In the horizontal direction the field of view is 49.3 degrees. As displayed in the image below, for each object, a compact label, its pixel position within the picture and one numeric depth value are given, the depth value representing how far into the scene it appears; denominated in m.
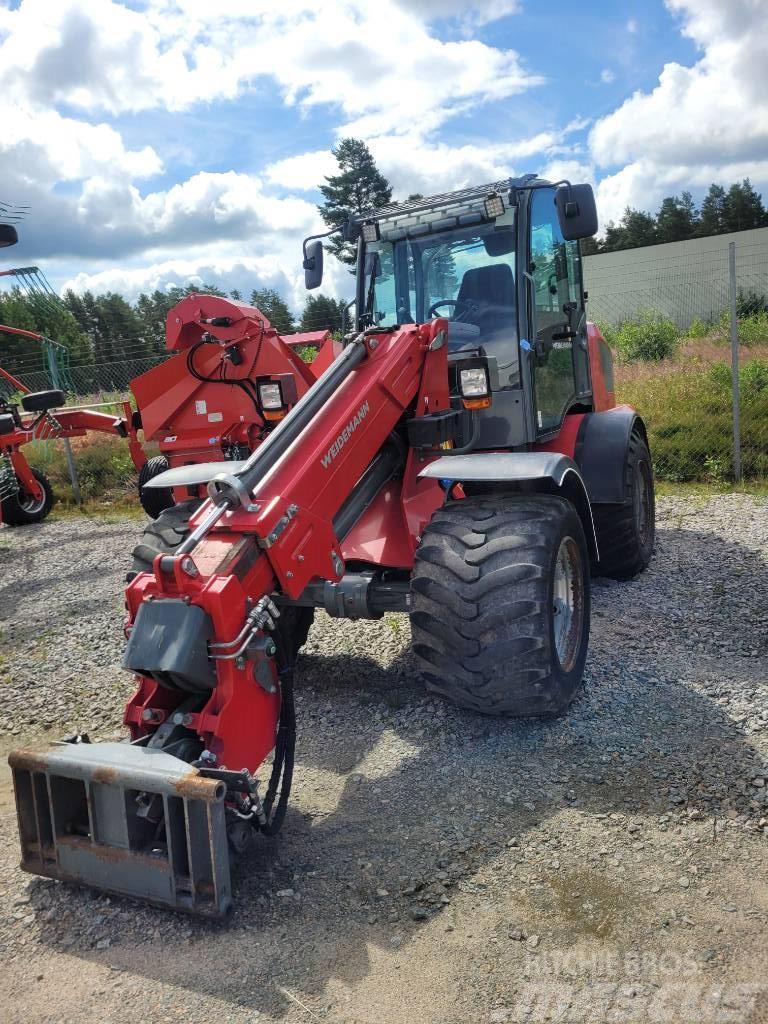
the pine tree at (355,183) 41.16
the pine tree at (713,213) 69.12
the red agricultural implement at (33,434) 10.82
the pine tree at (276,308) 23.12
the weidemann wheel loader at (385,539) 3.01
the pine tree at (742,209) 67.12
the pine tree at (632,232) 71.44
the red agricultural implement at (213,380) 7.86
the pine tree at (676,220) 71.12
